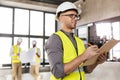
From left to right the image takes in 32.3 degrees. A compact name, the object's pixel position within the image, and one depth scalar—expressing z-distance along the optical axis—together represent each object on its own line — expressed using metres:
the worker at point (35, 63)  7.62
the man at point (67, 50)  1.50
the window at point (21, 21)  11.39
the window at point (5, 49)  10.80
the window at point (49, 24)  12.41
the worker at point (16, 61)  6.92
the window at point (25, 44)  11.54
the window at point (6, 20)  10.94
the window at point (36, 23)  11.87
